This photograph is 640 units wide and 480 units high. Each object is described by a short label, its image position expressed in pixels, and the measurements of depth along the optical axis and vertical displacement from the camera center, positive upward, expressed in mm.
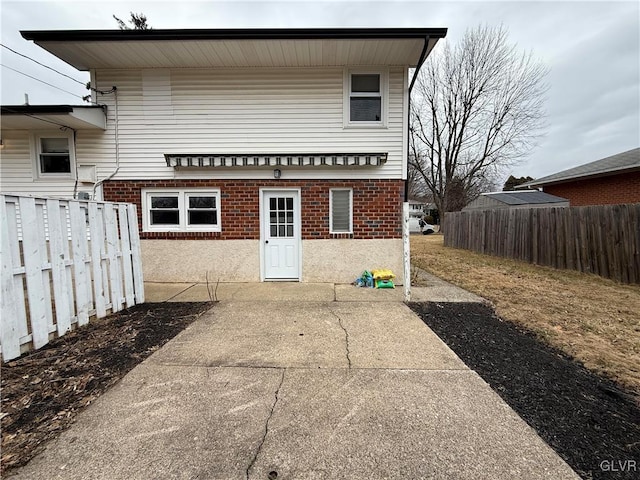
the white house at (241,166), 6938 +1450
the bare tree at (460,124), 22656 +8029
